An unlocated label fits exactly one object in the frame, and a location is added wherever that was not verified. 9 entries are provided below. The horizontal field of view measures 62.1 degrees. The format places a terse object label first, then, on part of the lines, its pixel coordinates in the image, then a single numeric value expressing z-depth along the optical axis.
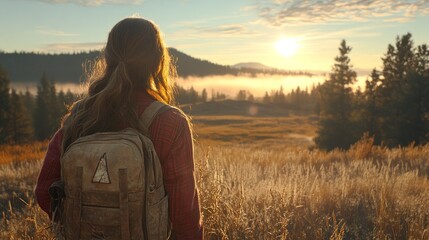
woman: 2.06
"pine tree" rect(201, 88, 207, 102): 156.48
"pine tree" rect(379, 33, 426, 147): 27.25
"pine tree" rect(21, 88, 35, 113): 71.81
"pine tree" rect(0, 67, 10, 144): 35.88
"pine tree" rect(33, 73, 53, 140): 48.91
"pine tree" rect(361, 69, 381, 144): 31.38
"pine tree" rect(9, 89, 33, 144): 38.41
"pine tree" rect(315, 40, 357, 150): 32.41
